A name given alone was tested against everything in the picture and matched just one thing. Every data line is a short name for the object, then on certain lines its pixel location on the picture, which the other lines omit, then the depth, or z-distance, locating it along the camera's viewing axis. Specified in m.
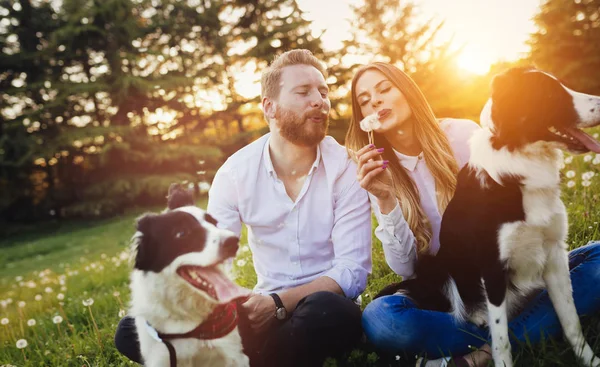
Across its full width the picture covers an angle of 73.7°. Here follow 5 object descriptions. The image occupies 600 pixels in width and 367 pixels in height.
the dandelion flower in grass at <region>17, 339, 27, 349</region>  3.21
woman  2.38
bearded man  2.65
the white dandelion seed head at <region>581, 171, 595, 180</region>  3.69
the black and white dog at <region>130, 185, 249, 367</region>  2.03
